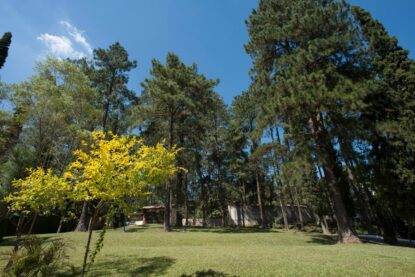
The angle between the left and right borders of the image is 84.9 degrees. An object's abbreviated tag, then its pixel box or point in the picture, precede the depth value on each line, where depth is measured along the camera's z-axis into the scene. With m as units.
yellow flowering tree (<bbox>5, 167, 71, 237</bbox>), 5.28
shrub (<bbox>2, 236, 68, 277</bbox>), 3.97
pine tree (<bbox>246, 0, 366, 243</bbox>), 11.29
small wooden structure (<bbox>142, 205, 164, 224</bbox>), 34.92
